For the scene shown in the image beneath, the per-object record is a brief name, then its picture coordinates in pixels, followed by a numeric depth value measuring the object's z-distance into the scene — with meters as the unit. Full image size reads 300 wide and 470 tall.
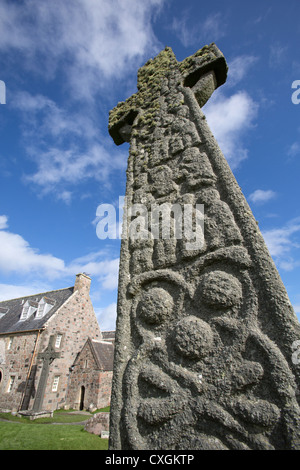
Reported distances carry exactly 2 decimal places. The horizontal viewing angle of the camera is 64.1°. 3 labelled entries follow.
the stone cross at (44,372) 13.21
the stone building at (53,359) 14.23
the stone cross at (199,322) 1.16
